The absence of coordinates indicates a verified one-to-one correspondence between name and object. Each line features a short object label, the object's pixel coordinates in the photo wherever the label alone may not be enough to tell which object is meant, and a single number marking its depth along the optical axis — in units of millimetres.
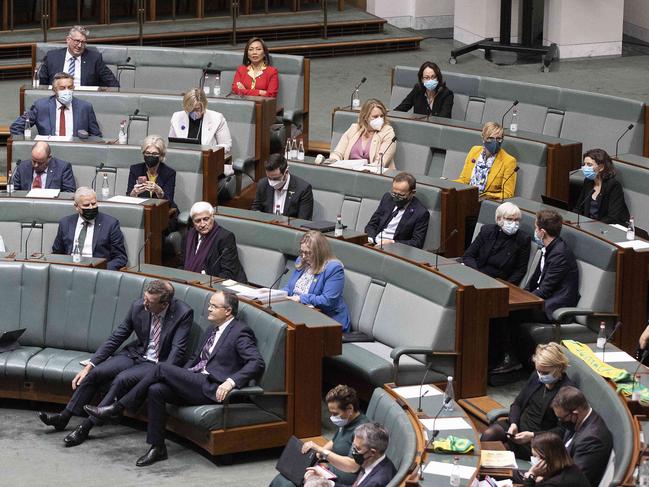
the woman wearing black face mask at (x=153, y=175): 17312
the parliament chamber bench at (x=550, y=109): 18500
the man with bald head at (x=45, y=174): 17531
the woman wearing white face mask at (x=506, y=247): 15383
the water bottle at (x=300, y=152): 18312
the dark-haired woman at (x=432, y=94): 19750
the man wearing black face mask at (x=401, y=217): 16141
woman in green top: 12023
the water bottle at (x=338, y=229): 15695
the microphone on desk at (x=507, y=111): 19372
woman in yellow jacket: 17375
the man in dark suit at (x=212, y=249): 15844
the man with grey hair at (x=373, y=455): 11195
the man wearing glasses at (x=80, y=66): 20719
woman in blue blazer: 14766
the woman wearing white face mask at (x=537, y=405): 12336
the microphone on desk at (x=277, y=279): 14105
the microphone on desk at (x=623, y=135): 18044
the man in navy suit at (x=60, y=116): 19156
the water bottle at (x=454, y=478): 10828
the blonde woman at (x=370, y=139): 18484
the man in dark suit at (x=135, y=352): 13953
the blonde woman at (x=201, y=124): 18656
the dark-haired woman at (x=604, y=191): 16312
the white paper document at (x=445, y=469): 11016
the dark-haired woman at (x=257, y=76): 20312
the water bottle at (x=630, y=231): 14953
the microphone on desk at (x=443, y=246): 16242
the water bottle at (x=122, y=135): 18750
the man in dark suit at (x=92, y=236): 16172
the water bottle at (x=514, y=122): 18453
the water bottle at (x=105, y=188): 17187
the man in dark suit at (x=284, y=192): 16984
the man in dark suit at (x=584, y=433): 11250
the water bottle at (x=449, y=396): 12445
